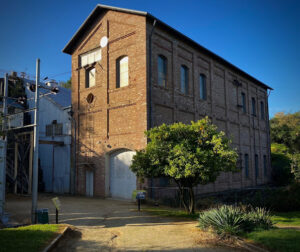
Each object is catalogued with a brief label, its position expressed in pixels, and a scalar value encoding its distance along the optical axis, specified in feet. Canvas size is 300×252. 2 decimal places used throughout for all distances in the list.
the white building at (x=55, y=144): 68.44
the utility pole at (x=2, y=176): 36.11
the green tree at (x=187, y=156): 35.50
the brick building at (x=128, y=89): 53.47
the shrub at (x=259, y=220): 26.90
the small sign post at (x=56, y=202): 30.96
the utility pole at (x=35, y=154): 32.99
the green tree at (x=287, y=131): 129.90
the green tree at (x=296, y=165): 69.92
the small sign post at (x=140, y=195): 40.37
